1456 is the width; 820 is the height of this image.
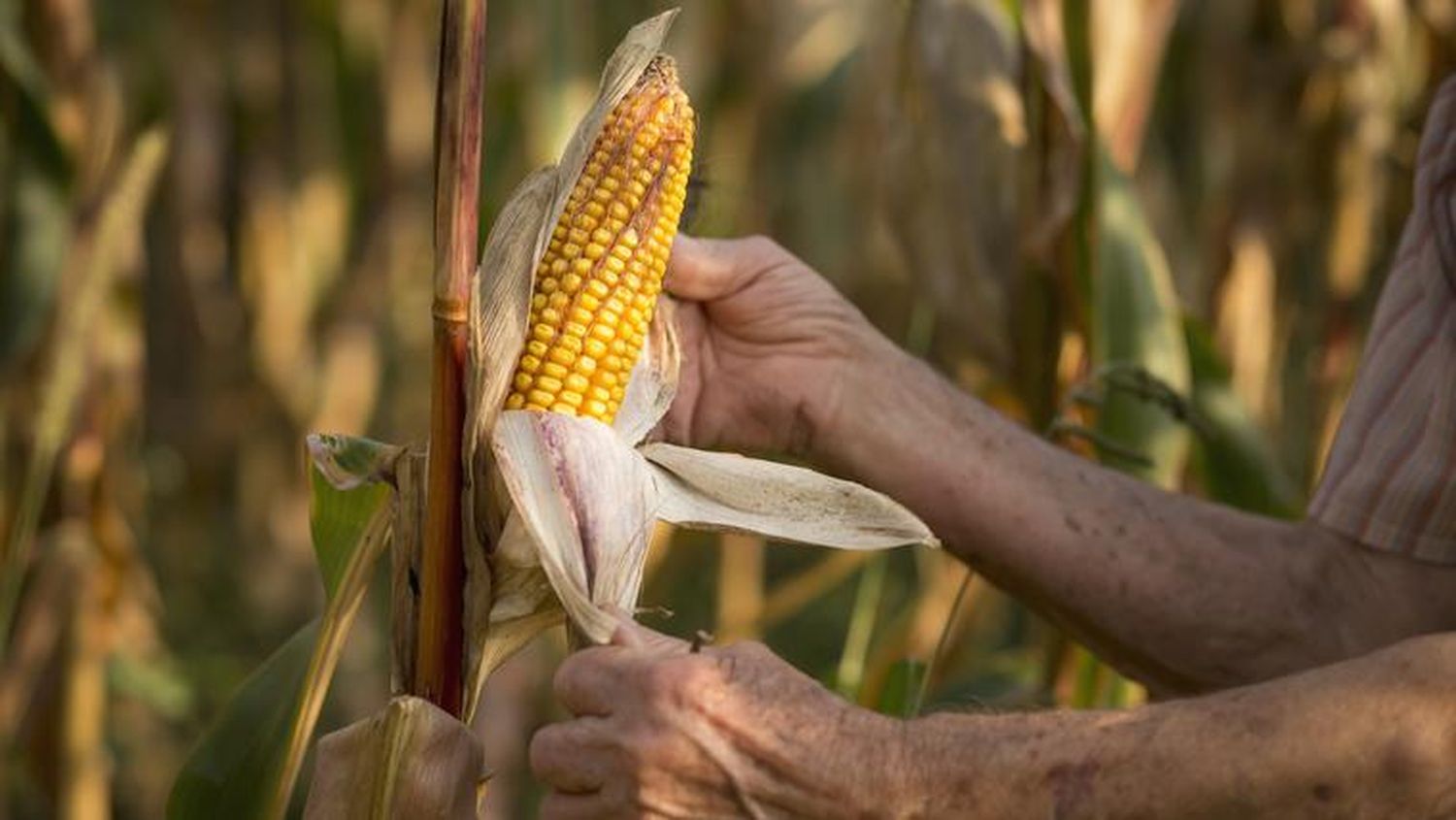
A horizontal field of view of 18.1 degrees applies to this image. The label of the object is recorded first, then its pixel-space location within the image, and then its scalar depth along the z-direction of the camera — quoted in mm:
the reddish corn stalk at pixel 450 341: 1561
